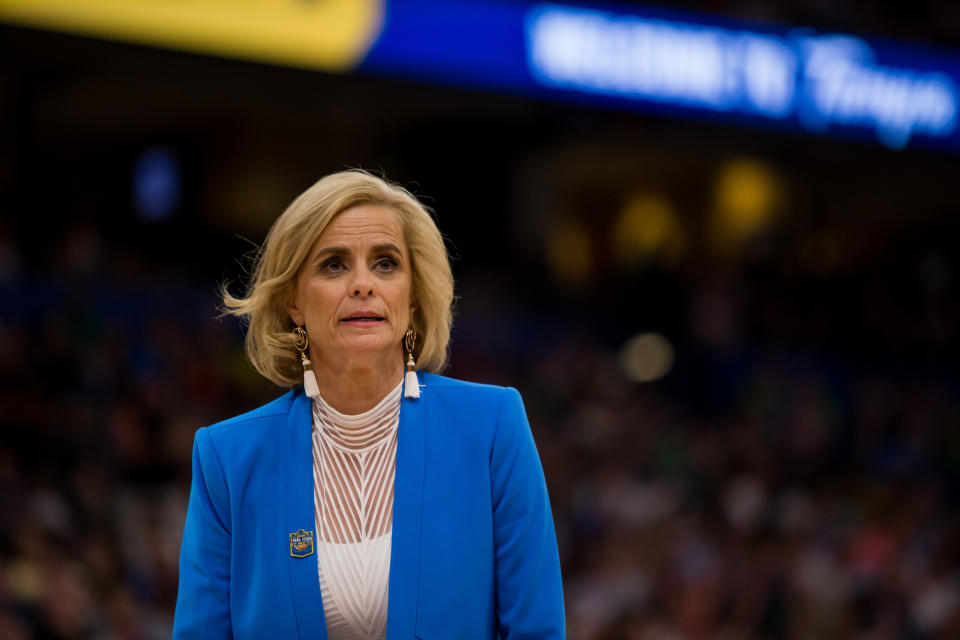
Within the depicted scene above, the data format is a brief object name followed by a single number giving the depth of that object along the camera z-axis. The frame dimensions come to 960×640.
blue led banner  12.70
